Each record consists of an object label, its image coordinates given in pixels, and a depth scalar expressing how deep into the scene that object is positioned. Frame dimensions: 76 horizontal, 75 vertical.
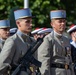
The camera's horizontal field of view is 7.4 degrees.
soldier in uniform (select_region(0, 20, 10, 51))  12.12
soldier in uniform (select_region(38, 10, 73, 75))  10.62
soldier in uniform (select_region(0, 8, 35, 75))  9.09
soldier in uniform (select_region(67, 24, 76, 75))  12.95
